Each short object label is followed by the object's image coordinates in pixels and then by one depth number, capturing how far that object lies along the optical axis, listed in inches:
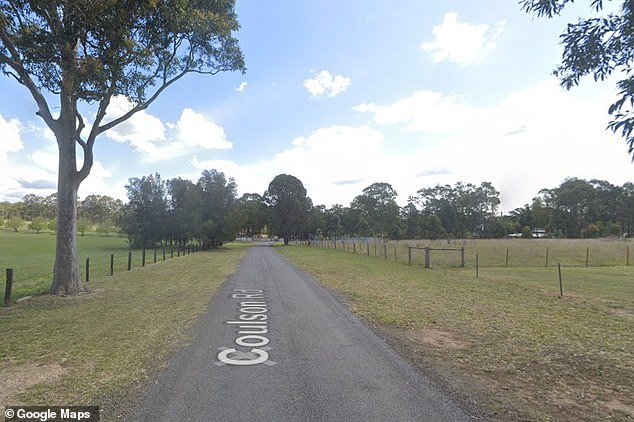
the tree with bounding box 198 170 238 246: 2175.2
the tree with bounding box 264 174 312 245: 3021.7
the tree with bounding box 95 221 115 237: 4366.6
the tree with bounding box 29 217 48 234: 4282.5
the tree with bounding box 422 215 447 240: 3747.5
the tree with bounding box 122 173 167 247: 2309.3
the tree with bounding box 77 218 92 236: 3972.2
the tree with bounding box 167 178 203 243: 2107.5
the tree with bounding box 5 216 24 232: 4589.1
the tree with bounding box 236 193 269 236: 2372.9
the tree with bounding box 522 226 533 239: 3773.9
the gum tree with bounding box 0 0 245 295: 409.7
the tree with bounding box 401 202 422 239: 3841.0
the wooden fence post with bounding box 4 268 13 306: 405.4
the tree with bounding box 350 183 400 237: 4160.9
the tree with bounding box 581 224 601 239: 3486.0
